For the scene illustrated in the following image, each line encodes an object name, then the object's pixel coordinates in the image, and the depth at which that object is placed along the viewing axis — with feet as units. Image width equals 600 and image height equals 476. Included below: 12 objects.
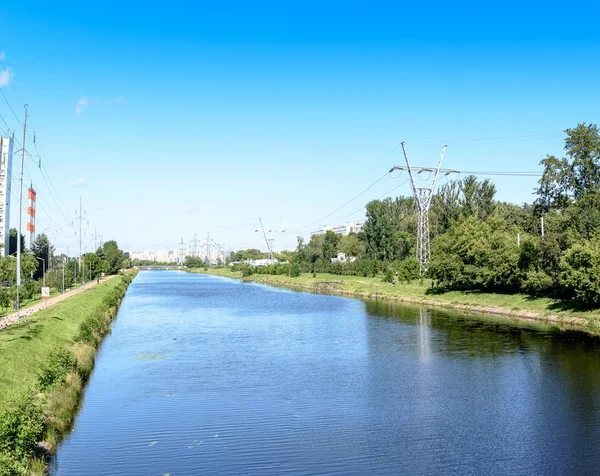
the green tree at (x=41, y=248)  330.95
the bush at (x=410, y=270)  250.78
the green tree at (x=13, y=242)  353.02
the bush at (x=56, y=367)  68.35
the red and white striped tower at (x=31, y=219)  344.49
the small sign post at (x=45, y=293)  144.15
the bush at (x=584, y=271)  132.77
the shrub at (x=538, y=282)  161.17
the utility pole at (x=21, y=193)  116.51
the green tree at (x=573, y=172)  174.50
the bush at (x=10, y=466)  39.27
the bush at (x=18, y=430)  43.38
